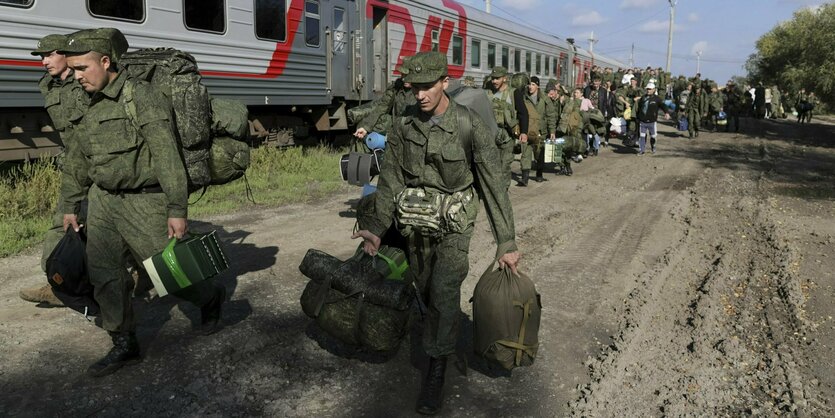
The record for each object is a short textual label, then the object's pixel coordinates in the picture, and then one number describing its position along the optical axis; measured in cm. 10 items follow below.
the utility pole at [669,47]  4853
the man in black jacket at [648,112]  1419
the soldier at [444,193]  316
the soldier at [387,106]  577
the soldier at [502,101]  790
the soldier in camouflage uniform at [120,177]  320
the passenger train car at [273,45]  733
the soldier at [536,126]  987
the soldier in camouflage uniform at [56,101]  389
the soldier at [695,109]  1918
